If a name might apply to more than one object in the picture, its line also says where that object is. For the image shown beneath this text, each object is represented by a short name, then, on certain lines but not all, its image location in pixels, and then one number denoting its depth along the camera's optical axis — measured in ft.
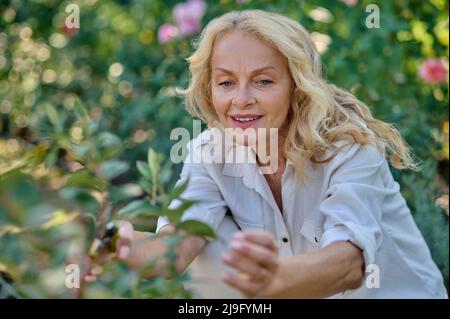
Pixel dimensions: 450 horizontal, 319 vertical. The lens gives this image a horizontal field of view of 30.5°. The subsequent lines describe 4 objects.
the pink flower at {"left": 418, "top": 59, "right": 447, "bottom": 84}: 10.07
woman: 5.78
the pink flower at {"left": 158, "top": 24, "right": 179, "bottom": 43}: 11.37
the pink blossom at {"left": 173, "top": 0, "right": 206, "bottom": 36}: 10.56
